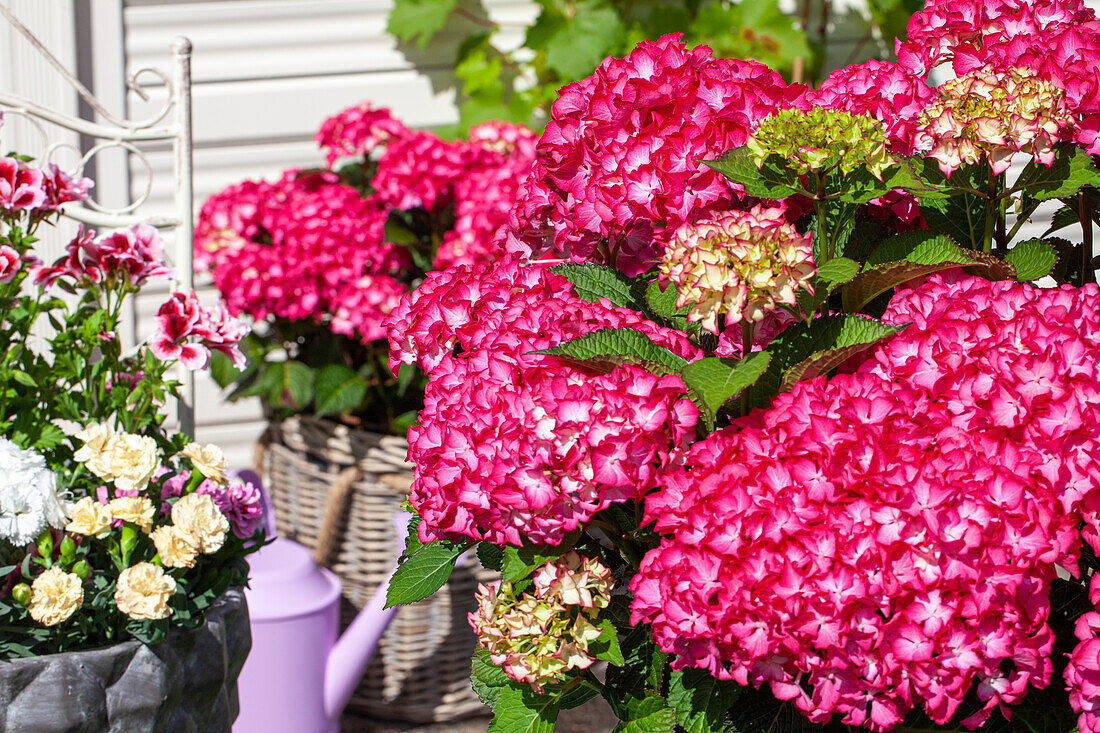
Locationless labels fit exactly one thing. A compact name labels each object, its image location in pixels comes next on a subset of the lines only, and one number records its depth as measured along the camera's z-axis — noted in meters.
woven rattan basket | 2.81
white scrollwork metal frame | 2.49
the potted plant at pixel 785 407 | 1.72
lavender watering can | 2.60
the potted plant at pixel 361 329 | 2.83
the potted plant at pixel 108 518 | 2.03
